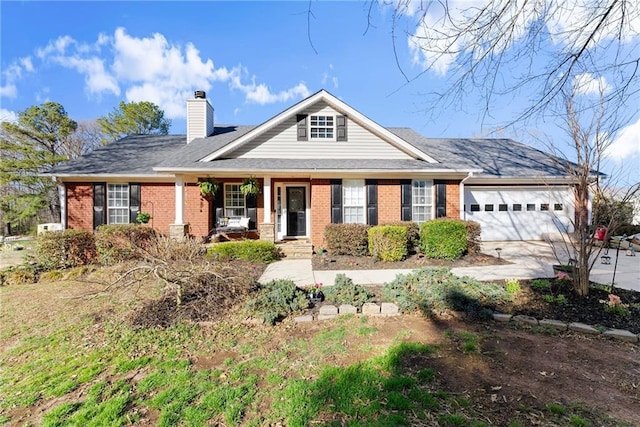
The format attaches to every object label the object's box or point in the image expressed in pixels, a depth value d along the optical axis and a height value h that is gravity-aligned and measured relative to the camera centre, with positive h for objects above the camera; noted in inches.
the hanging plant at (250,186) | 414.9 +41.1
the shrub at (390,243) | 341.7 -35.3
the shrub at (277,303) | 177.3 -57.9
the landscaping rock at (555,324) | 163.8 -64.4
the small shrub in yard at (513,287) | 208.3 -54.5
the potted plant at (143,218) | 424.5 -4.6
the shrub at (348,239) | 369.4 -32.9
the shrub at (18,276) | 280.7 -60.5
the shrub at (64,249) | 315.6 -38.8
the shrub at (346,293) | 197.3 -57.0
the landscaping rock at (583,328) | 158.2 -64.9
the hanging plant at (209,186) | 412.8 +41.0
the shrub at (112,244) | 334.6 -34.4
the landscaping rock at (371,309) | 185.5 -62.2
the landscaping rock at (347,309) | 185.8 -62.3
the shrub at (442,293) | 182.9 -54.3
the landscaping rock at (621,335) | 152.1 -65.9
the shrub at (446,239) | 346.9 -31.4
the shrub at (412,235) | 375.6 -28.4
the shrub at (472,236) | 365.1 -30.1
